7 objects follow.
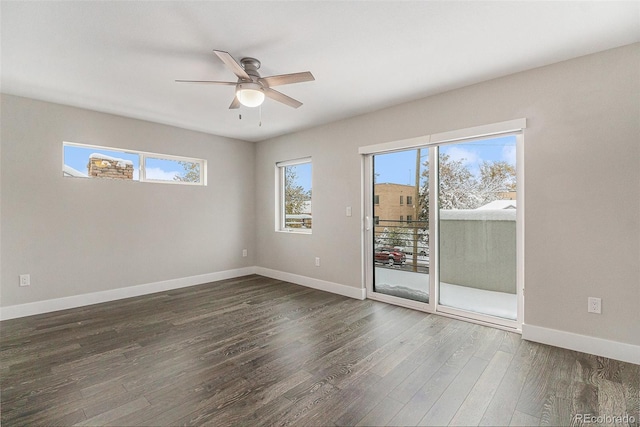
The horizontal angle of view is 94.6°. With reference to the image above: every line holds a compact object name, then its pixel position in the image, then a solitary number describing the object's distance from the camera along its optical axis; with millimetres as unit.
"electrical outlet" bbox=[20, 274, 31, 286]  3377
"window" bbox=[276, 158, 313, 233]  4945
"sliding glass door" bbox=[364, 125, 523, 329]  2986
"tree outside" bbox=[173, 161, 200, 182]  4762
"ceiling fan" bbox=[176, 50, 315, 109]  2326
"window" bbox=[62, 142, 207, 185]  3775
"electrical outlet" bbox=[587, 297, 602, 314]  2418
